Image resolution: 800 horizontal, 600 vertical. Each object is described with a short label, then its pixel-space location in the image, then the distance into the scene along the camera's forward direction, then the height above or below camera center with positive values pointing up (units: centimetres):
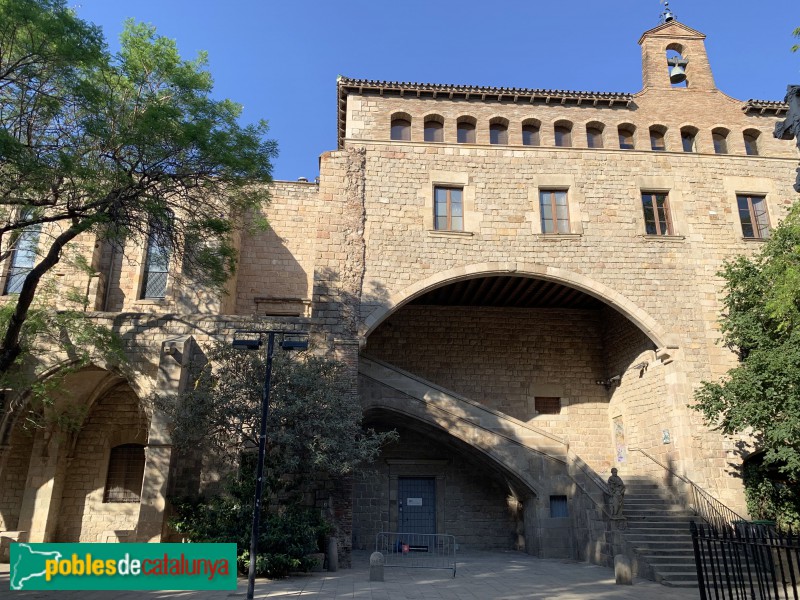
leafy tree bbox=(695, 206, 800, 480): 1233 +271
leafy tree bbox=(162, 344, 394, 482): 1152 +142
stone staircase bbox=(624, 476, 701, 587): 1148 -83
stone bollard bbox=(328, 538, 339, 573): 1195 -124
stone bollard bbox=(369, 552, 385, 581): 1073 -129
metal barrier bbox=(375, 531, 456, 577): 1481 -143
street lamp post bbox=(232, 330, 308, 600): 853 +112
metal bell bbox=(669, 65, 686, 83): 1827 +1231
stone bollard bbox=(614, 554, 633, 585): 1078 -132
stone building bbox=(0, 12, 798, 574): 1480 +514
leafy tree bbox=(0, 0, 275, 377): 912 +593
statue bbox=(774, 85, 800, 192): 604 +371
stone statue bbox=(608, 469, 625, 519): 1259 -5
